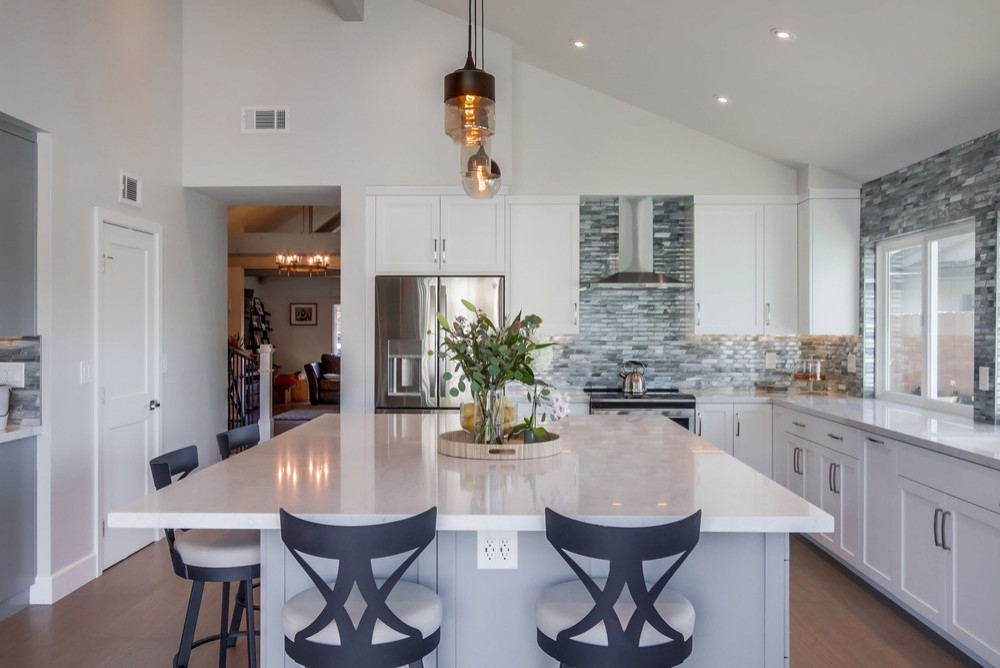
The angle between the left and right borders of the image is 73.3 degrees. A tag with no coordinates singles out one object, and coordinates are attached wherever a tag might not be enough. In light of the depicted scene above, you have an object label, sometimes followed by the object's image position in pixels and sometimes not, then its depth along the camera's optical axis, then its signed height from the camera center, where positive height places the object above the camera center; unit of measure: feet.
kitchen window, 12.07 +0.38
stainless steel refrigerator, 15.67 +0.34
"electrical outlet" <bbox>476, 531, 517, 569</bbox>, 6.57 -2.08
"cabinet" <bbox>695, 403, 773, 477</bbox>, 15.85 -2.20
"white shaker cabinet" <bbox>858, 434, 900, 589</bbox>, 10.61 -2.86
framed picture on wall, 47.29 +1.51
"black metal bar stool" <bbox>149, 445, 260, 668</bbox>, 7.11 -2.35
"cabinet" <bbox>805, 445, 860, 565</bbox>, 11.94 -2.99
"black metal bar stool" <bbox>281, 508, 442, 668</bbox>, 5.19 -2.20
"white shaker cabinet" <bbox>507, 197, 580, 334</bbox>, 16.83 +1.94
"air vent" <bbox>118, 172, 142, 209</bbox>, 13.47 +3.00
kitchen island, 5.77 -1.54
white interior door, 13.03 -0.76
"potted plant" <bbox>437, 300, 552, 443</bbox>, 8.09 -0.27
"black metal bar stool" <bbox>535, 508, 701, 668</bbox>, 5.10 -2.19
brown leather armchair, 35.99 -2.67
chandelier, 33.71 +3.72
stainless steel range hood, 16.83 +2.40
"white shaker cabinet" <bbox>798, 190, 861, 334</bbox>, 15.67 +1.76
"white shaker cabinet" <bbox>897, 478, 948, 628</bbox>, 9.38 -3.15
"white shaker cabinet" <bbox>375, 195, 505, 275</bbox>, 15.96 +2.36
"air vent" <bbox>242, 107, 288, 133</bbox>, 15.85 +5.08
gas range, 15.75 -1.64
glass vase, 8.42 -1.00
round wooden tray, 8.11 -1.38
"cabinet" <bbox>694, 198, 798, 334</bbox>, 16.65 +1.75
